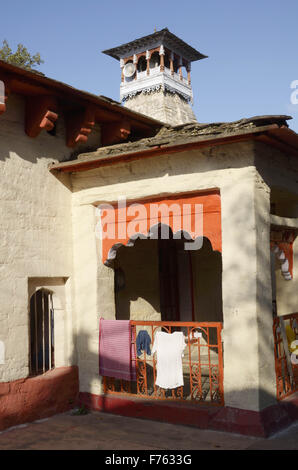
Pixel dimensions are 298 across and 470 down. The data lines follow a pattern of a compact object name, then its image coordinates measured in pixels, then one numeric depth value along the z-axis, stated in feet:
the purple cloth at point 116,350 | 23.17
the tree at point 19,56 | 58.46
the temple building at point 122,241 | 20.31
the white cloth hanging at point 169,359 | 22.04
